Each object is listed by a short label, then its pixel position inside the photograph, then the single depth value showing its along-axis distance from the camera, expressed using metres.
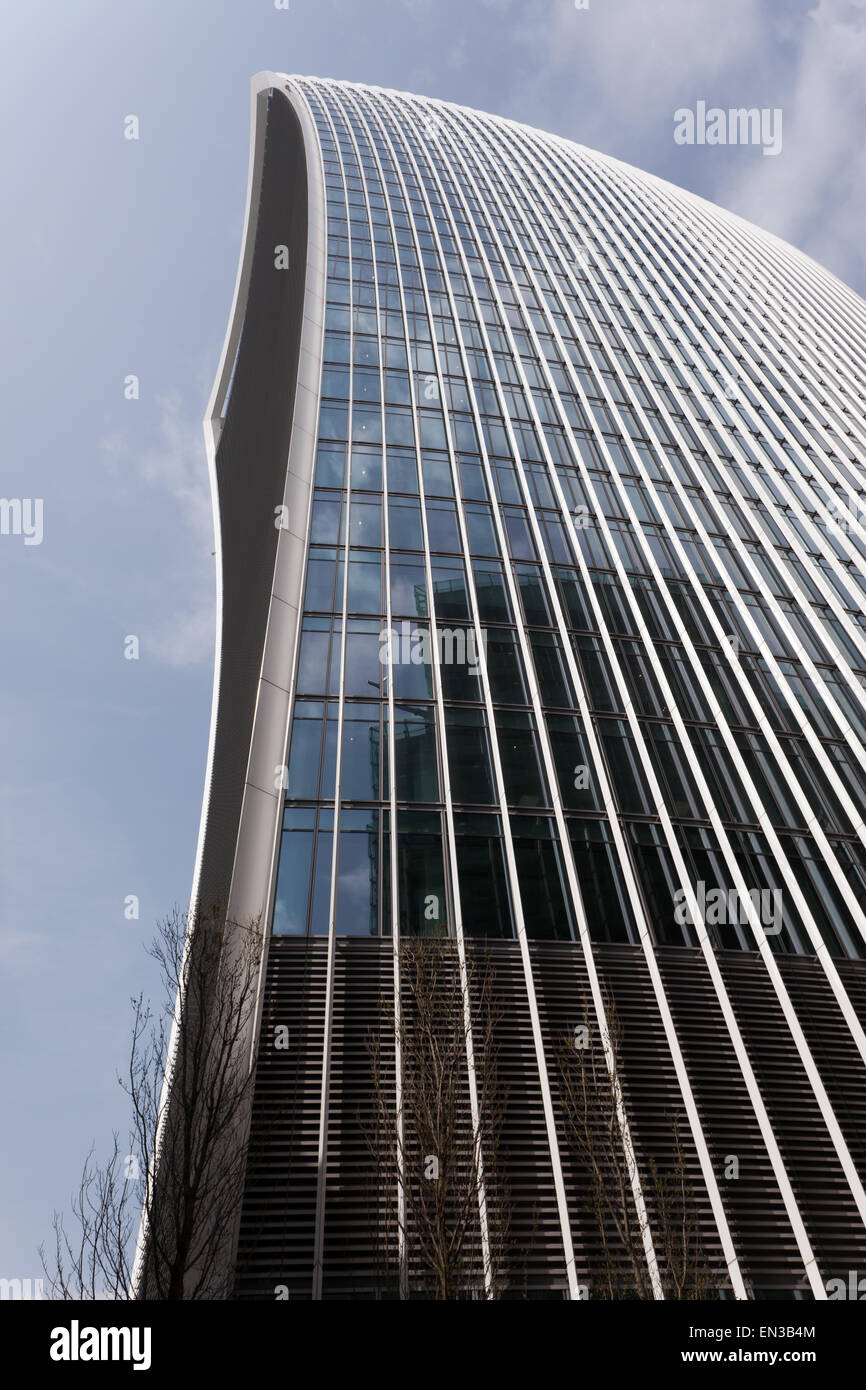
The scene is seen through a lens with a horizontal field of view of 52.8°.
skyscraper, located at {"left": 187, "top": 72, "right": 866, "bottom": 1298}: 12.89
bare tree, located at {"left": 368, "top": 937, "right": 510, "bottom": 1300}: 10.31
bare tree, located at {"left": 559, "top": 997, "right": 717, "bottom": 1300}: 10.05
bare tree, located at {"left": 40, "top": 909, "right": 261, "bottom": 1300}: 9.95
